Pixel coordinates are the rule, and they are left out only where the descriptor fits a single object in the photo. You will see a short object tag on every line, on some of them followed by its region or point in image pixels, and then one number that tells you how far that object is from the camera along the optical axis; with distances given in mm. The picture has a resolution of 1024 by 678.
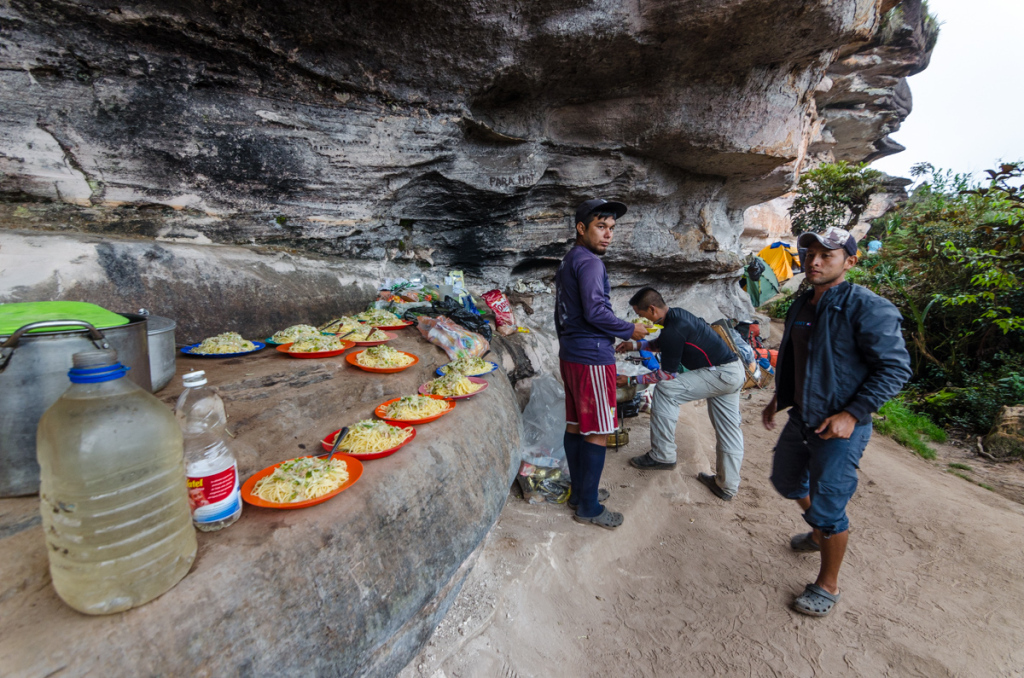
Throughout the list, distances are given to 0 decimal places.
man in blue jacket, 2451
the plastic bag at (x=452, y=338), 4098
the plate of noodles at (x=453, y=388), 3062
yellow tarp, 10414
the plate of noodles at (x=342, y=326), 3973
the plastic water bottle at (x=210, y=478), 1489
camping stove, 4891
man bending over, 4172
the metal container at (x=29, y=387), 1484
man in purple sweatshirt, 3234
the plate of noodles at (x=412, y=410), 2566
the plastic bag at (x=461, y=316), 4844
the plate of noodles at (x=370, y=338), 3698
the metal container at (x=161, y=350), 2309
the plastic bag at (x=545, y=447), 4023
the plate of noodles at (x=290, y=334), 3527
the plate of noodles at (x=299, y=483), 1714
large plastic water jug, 1105
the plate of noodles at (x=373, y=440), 2180
